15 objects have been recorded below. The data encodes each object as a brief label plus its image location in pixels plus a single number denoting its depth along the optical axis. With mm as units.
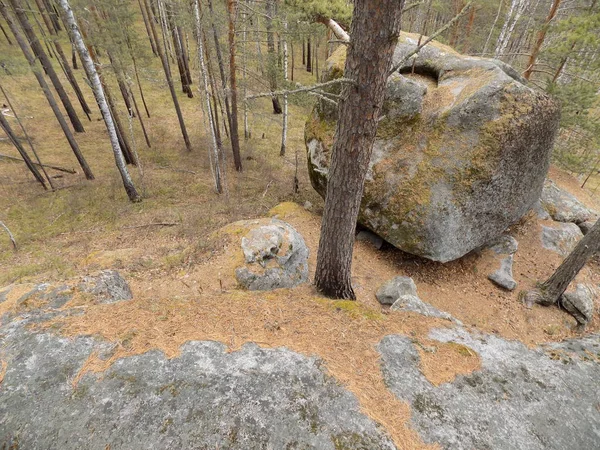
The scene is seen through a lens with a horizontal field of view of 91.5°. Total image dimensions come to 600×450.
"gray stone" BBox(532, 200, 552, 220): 10430
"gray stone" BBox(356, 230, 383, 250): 9242
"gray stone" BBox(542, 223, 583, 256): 9539
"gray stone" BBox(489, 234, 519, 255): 9047
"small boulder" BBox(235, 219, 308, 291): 6242
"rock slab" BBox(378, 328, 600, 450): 2939
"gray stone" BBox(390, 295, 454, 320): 5480
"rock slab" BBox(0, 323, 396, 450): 2561
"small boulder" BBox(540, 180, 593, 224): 10859
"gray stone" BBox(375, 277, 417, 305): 6961
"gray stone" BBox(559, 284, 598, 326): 7383
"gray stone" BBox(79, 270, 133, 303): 4664
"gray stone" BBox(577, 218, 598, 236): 10555
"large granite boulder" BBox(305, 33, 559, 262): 7367
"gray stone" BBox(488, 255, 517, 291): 8133
